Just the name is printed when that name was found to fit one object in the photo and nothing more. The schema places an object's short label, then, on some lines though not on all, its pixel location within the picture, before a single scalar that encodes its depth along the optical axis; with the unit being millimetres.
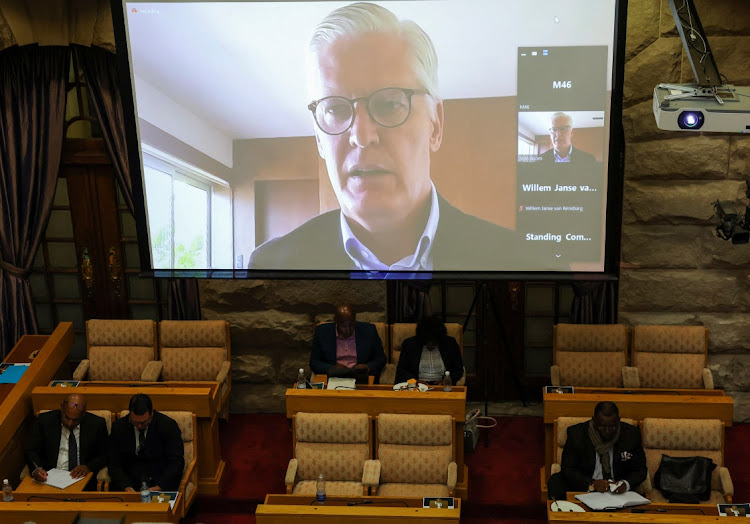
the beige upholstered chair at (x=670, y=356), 6824
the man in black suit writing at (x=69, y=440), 5719
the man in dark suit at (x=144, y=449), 5594
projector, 5152
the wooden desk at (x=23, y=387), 6051
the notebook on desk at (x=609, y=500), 4922
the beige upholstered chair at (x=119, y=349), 7172
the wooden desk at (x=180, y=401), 6023
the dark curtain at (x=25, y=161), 7363
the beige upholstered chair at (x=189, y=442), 5754
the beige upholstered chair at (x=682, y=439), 5543
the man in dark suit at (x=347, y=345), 6754
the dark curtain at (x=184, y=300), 7547
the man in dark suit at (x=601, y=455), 5371
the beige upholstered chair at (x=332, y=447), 5688
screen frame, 6375
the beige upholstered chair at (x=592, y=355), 6918
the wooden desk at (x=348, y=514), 4602
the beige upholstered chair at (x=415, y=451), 5648
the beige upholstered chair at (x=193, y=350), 7156
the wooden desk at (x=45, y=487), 5383
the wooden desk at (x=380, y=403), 5863
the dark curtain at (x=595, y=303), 7246
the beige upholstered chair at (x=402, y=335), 6930
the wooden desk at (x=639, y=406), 5715
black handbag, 5348
